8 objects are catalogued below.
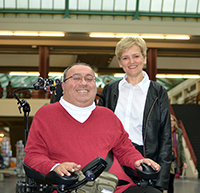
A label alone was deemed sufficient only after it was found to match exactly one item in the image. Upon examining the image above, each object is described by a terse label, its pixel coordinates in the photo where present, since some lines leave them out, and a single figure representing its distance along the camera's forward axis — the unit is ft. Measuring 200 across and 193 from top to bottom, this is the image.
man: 6.42
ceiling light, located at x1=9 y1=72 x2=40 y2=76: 64.22
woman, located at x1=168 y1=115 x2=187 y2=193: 19.57
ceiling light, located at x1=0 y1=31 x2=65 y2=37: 45.34
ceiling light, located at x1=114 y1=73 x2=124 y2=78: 67.36
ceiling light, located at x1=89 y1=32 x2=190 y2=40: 45.52
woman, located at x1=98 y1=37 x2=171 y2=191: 8.28
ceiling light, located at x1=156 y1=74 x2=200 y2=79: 68.13
